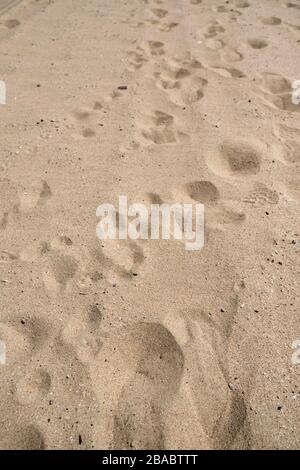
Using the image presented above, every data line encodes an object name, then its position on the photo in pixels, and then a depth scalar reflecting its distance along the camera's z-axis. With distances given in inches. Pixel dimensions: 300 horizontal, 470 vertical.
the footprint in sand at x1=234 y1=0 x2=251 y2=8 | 167.8
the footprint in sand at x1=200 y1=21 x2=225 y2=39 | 148.4
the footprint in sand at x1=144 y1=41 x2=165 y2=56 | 137.5
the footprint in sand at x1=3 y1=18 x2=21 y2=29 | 154.7
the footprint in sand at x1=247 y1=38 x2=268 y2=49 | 142.9
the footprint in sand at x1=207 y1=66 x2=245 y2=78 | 127.9
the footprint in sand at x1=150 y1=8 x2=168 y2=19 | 160.4
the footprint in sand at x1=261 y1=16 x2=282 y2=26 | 156.7
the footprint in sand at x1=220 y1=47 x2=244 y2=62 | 135.5
